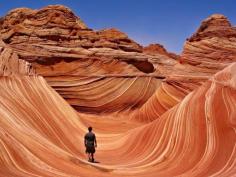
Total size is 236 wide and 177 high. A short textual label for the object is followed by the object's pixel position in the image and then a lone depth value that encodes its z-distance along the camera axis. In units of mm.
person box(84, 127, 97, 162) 9883
